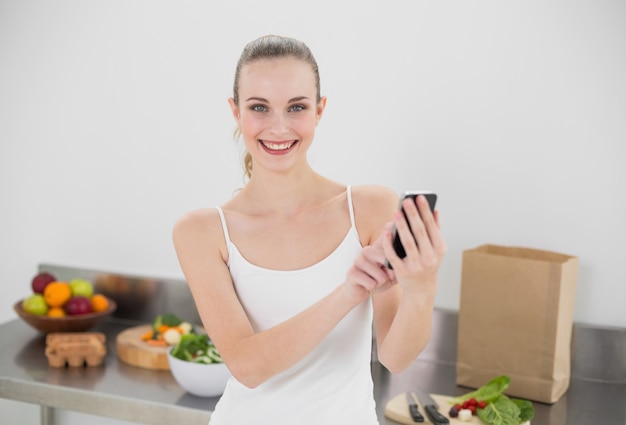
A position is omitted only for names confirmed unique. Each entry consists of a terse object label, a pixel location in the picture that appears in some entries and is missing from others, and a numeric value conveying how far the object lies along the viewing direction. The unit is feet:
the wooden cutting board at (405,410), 4.99
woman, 3.76
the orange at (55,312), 6.81
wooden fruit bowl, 6.70
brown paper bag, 5.28
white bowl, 5.46
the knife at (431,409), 4.89
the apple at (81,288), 7.07
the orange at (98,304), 7.02
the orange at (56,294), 6.87
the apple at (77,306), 6.83
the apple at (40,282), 7.00
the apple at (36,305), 6.79
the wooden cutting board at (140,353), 6.18
